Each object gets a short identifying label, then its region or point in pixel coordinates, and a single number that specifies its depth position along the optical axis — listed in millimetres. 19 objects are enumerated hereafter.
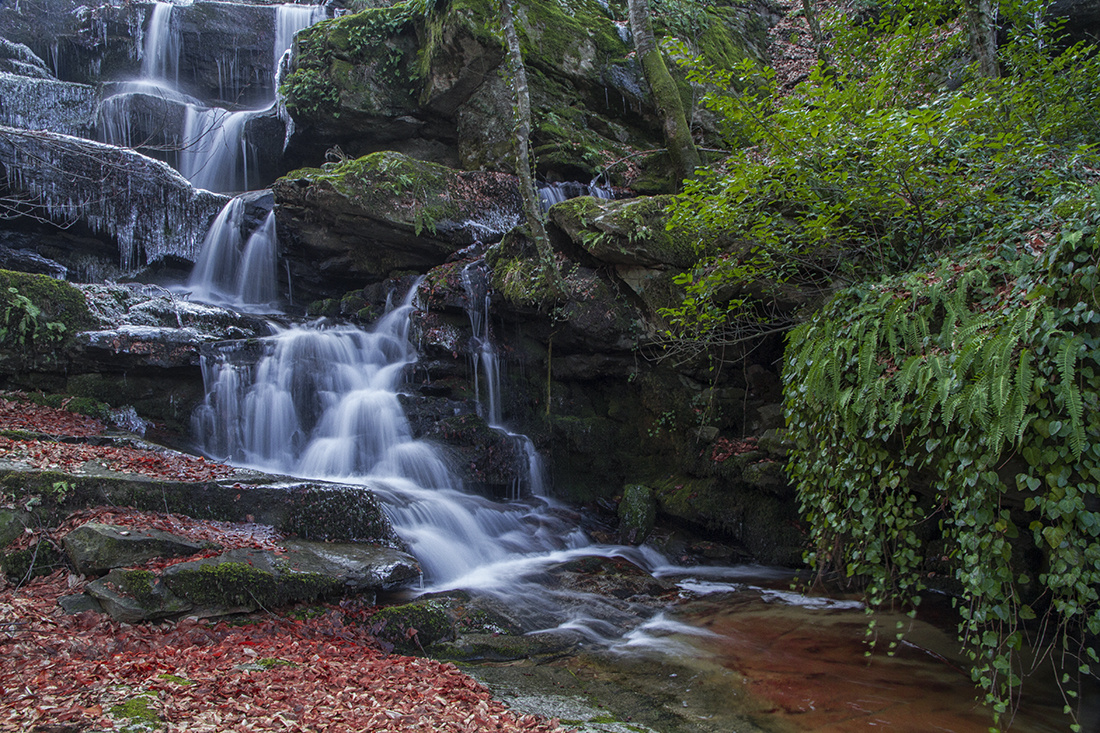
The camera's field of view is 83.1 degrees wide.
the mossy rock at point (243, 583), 4824
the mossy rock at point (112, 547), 4859
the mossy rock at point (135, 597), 4488
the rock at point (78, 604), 4445
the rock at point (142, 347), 8727
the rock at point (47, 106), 15430
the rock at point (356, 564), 5648
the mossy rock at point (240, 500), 5344
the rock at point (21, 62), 16688
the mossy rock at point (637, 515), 8961
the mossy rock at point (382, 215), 11742
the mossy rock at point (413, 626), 5285
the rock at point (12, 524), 4980
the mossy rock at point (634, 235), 8914
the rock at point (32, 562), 4797
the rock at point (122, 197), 11461
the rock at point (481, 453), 9508
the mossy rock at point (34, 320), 8414
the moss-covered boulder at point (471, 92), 13508
